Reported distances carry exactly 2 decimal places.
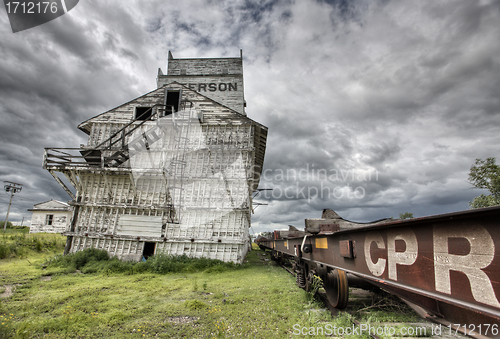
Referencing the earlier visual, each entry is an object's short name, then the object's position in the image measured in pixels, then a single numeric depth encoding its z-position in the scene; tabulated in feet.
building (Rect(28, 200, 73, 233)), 122.83
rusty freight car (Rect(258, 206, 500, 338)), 6.50
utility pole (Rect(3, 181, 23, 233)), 129.50
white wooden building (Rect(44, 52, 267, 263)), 43.93
